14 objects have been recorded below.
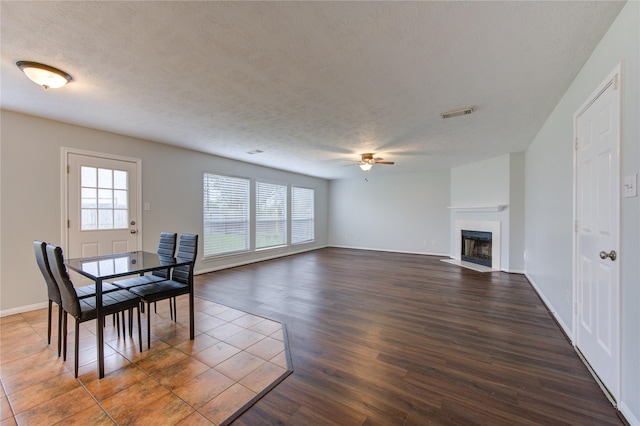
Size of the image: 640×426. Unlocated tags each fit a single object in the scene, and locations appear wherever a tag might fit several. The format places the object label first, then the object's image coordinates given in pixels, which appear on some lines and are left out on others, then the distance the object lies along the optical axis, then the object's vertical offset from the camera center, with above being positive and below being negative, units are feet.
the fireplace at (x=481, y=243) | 18.40 -2.38
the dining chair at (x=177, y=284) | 8.23 -2.57
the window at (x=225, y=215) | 18.08 -0.24
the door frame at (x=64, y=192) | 11.67 +0.86
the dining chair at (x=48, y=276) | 6.93 -1.80
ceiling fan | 16.92 +3.48
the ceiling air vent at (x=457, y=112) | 9.90 +3.90
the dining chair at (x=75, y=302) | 6.45 -2.50
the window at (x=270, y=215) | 22.17 -0.28
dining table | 6.57 -1.68
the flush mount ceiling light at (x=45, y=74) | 6.92 +3.80
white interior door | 5.53 -0.49
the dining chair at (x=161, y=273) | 9.28 -2.47
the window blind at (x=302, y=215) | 26.37 -0.33
